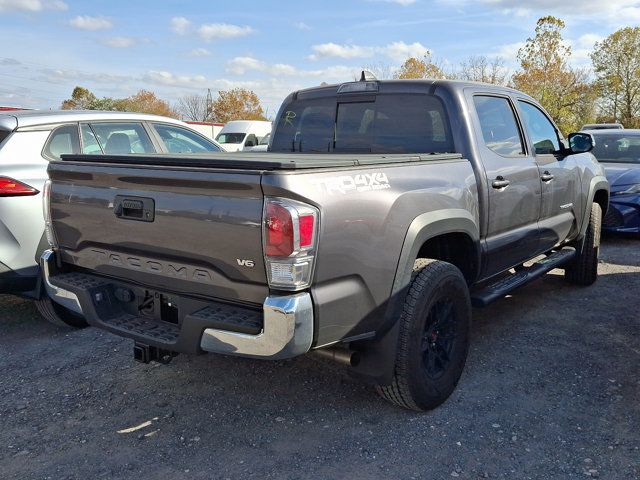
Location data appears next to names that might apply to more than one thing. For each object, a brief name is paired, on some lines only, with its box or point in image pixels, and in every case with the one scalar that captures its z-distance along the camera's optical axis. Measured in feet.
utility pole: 172.04
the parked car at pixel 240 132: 79.71
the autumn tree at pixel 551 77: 96.94
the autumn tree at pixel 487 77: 111.04
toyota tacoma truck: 7.93
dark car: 25.44
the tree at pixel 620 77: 112.37
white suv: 13.76
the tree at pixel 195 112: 177.68
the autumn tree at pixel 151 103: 171.80
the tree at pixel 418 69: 107.04
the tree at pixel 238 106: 164.96
